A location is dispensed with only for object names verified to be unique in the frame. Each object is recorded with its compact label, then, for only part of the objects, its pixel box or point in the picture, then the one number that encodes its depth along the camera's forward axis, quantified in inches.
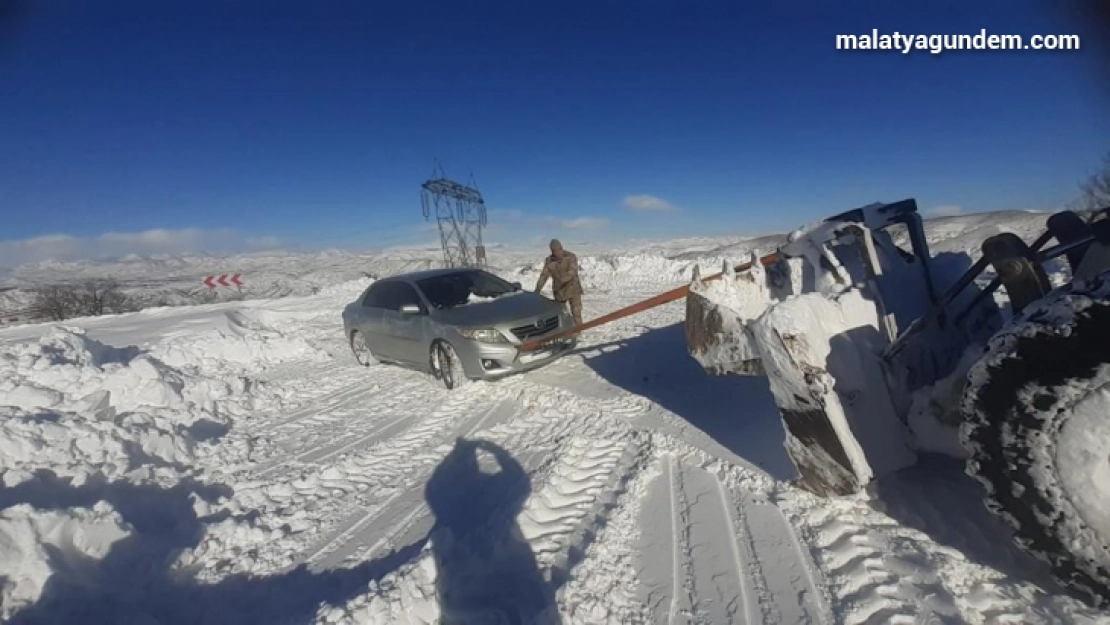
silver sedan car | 249.3
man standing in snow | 338.6
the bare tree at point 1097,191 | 557.0
